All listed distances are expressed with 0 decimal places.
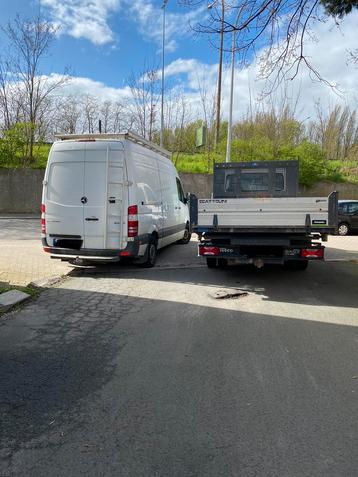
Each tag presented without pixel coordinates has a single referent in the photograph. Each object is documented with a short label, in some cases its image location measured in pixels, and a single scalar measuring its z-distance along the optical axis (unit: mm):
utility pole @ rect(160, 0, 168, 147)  24938
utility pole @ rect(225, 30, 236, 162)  19600
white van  7957
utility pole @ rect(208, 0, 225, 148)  27055
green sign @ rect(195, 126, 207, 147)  24950
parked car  17453
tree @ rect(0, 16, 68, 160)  25188
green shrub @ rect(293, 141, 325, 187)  27062
